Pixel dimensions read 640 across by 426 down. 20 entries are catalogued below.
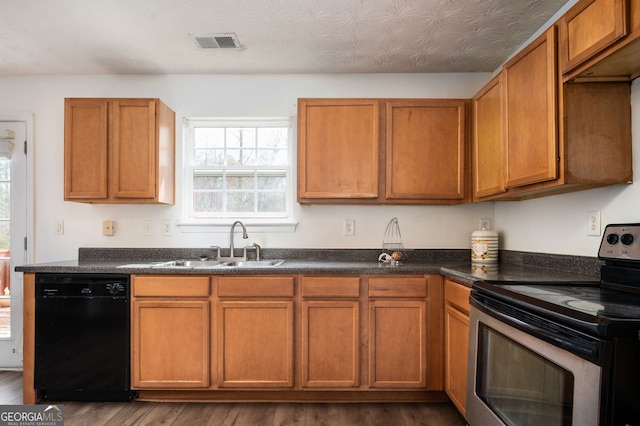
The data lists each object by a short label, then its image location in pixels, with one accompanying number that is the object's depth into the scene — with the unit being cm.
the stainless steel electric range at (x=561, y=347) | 98
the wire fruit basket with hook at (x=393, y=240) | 295
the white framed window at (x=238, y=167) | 310
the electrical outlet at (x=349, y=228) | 300
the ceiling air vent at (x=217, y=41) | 245
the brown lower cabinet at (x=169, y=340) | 237
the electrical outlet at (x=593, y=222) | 188
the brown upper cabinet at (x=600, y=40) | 134
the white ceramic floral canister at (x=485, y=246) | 262
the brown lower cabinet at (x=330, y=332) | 238
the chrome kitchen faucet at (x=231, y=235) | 286
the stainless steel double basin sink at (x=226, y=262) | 281
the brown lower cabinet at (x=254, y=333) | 238
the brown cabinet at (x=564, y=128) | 170
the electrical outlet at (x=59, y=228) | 303
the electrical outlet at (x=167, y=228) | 302
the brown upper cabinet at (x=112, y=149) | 270
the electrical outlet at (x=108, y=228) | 301
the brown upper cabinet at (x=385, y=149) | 270
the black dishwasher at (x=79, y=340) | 236
